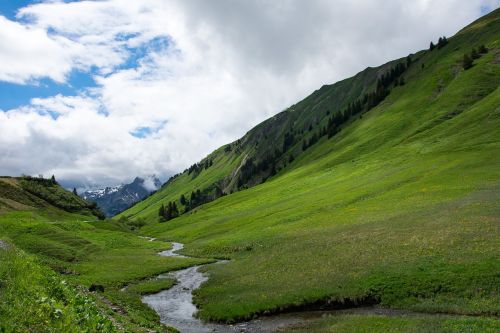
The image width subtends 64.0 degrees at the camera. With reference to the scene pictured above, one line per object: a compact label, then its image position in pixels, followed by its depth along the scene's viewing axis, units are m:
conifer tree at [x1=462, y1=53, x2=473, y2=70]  156.50
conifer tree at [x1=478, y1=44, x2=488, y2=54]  165.69
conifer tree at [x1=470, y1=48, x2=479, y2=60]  163.45
